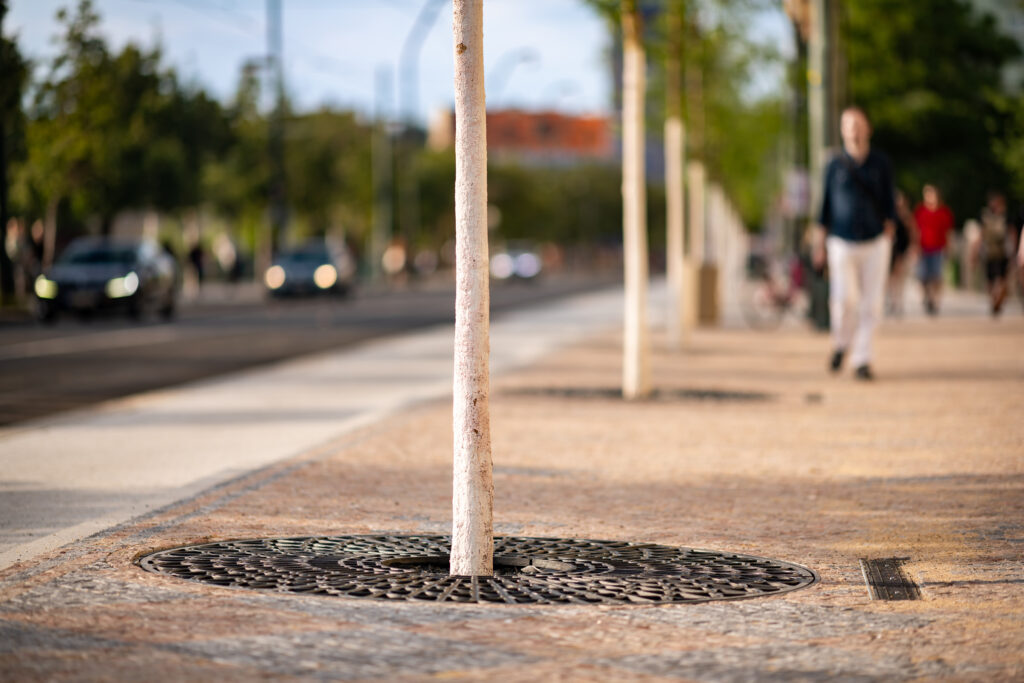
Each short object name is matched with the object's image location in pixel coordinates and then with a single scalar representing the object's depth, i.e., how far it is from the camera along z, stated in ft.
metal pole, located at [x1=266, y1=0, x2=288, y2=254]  203.21
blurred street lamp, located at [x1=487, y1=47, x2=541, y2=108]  238.48
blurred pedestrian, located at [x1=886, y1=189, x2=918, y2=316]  52.79
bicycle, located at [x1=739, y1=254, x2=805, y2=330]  91.50
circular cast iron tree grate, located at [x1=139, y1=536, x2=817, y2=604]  20.99
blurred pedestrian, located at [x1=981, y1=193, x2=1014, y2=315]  73.21
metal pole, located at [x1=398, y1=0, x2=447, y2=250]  293.02
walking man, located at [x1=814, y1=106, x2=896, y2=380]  50.57
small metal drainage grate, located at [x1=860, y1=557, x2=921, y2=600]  21.11
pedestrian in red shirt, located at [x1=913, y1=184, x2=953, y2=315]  91.30
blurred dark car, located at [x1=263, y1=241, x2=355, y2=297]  151.53
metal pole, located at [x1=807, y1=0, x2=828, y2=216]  75.56
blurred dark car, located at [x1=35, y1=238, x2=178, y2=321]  111.55
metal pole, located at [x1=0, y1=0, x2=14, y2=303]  111.65
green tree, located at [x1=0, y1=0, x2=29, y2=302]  60.73
